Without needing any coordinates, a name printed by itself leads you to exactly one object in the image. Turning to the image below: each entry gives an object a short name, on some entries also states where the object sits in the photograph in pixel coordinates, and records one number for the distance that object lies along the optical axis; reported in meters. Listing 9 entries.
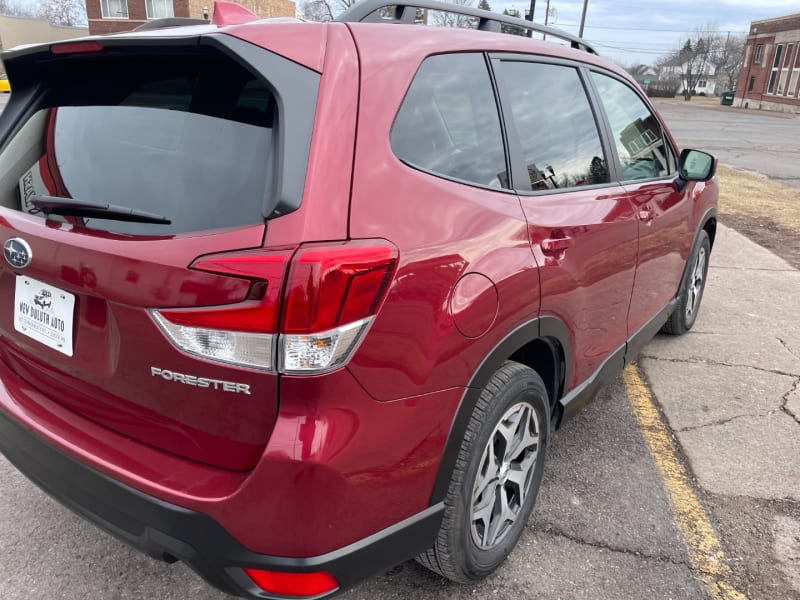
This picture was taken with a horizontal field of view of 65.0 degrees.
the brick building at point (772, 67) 54.72
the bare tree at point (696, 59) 88.31
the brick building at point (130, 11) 43.06
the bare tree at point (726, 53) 88.75
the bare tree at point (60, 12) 84.06
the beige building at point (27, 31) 63.19
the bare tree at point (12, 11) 84.28
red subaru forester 1.51
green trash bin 64.19
